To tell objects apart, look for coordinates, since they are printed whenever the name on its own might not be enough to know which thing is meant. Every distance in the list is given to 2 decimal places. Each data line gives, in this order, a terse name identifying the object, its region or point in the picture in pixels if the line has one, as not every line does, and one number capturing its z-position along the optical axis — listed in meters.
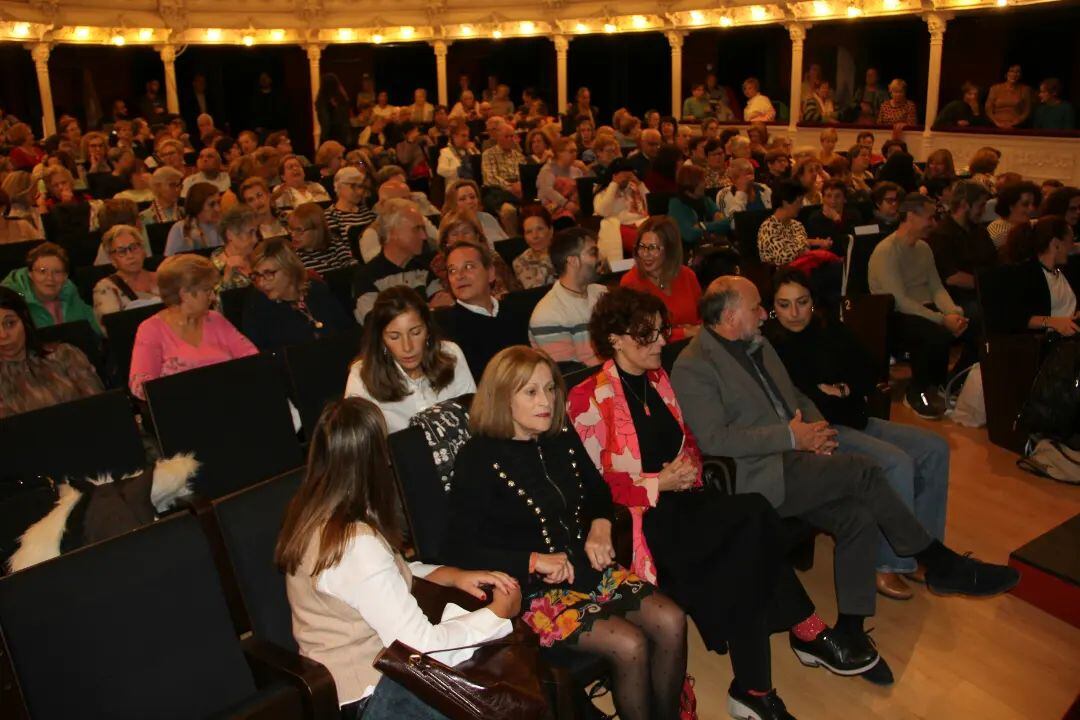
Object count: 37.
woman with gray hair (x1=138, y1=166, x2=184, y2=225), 6.78
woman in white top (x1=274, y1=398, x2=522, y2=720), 2.09
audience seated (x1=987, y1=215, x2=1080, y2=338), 4.90
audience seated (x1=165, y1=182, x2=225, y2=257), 5.95
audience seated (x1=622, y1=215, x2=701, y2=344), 4.43
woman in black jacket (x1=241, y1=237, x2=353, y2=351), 4.24
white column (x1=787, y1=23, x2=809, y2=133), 13.58
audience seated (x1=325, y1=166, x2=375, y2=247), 6.32
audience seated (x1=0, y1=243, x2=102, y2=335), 4.38
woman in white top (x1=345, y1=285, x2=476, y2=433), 3.18
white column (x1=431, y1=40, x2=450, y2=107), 16.39
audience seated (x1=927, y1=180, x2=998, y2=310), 5.85
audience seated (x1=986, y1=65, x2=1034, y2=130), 11.45
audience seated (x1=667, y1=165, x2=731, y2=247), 6.88
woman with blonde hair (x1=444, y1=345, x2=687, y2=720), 2.49
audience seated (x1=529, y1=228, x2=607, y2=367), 3.99
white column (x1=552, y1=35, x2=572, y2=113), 16.08
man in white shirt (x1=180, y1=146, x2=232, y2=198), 8.11
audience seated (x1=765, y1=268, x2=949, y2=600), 3.63
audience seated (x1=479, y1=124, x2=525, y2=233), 9.56
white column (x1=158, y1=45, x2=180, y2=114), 14.55
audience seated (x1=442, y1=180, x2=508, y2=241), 6.06
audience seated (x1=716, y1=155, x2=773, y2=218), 7.41
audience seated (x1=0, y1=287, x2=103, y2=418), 3.39
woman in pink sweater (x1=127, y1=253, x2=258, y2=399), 3.78
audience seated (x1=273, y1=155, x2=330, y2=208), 7.41
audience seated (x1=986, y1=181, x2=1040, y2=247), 6.08
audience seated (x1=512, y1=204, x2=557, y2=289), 5.10
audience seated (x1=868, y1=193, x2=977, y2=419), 5.27
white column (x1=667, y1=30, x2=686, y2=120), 15.20
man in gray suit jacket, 3.20
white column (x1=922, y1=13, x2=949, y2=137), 12.05
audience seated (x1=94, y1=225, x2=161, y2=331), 4.63
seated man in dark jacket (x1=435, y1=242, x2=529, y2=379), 3.95
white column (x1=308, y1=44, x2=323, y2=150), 16.06
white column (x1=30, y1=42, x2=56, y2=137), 12.88
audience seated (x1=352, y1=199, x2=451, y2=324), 4.73
